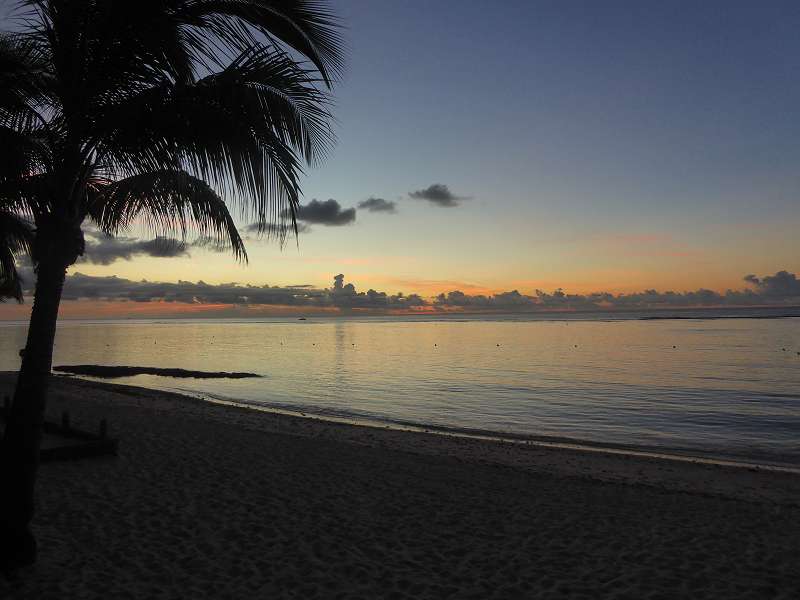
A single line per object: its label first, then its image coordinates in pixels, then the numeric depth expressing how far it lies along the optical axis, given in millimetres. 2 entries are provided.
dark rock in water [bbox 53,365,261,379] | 42562
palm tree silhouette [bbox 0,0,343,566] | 5203
